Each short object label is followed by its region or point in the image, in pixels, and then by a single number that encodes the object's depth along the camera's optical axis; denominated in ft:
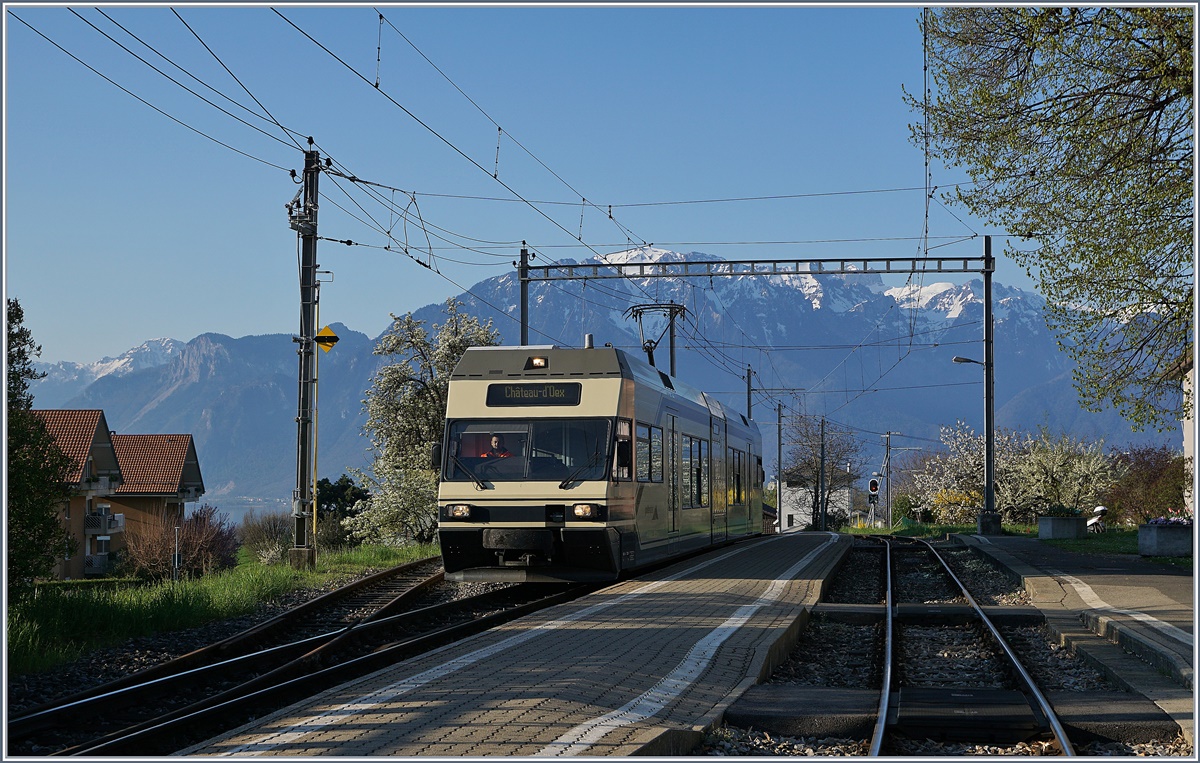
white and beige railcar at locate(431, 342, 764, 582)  53.93
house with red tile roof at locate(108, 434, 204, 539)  252.21
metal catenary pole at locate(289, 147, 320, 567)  67.87
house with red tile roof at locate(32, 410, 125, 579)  207.31
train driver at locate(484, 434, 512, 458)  55.72
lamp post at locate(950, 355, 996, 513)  119.14
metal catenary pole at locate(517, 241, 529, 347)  105.29
